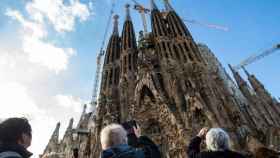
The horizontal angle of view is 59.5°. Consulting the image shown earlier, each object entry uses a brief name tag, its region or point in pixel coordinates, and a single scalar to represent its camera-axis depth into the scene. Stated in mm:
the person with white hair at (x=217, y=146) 3141
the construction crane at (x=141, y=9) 55444
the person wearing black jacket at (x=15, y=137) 2572
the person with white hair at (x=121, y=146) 2752
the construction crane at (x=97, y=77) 43200
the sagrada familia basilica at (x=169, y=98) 17656
